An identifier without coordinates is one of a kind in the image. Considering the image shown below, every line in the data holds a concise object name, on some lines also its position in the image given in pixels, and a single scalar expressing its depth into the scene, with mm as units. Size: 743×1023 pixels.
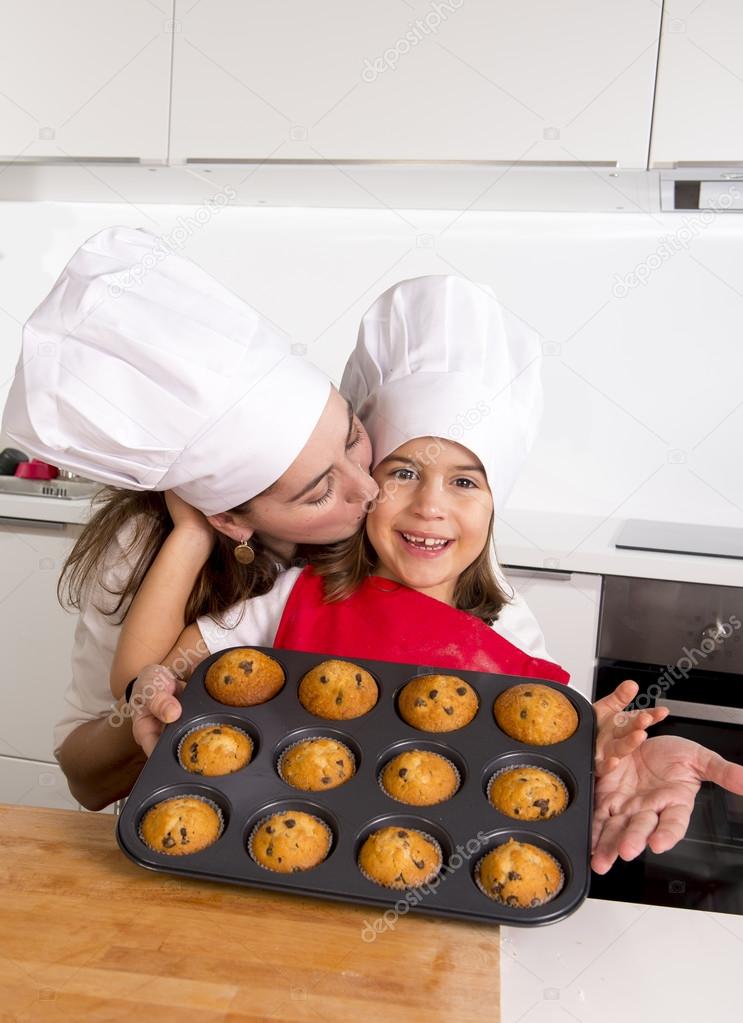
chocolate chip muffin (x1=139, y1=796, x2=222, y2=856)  841
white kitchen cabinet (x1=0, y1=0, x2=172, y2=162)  2328
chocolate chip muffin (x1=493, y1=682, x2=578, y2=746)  1005
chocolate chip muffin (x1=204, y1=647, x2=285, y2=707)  1052
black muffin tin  786
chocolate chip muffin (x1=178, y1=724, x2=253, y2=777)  952
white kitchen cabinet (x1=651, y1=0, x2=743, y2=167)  2043
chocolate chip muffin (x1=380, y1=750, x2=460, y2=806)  949
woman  1021
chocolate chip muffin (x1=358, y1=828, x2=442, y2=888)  830
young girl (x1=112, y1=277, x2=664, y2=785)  1224
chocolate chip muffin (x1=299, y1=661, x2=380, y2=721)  1039
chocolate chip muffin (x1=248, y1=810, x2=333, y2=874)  846
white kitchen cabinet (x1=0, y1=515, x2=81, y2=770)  2398
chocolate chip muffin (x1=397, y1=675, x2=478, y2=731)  1029
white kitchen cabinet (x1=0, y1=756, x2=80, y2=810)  2553
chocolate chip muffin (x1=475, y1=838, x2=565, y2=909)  799
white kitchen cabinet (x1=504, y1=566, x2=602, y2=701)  2109
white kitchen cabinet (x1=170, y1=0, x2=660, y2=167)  2109
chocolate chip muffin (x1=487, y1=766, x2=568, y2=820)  918
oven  2051
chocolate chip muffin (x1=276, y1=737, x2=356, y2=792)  947
